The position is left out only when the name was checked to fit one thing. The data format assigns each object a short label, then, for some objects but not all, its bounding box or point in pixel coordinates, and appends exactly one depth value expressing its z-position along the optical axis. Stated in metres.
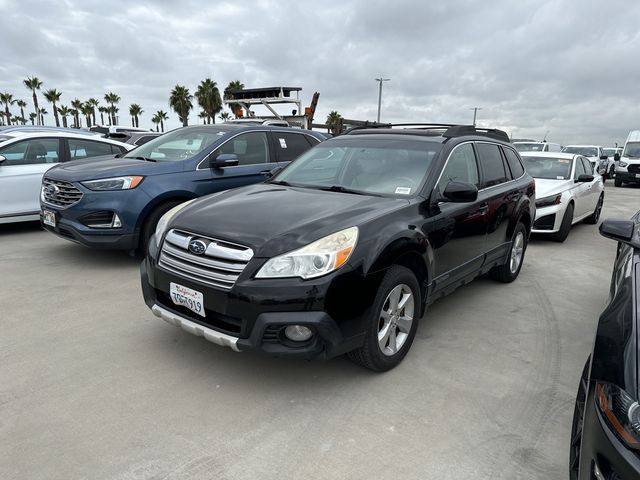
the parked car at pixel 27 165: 6.59
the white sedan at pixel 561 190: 7.37
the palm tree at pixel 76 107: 81.69
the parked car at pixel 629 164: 19.00
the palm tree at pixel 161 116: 86.37
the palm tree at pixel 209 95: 54.34
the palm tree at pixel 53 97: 75.25
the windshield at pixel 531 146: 16.97
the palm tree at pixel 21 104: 97.54
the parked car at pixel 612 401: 1.57
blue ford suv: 5.02
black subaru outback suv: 2.66
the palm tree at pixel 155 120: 87.06
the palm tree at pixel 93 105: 81.91
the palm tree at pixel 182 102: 59.50
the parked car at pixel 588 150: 20.84
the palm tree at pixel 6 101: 81.71
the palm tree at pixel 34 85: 70.12
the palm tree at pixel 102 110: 85.69
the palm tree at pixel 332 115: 66.50
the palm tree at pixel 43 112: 87.96
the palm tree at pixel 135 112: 83.06
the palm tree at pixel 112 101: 83.06
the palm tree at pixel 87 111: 81.44
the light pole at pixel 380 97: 36.93
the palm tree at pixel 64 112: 80.56
